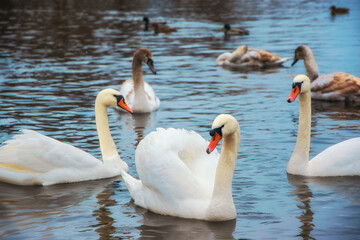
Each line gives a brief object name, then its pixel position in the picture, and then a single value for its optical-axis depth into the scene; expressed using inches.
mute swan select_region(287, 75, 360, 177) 722.8
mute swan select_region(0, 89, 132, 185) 721.6
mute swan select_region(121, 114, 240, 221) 581.6
